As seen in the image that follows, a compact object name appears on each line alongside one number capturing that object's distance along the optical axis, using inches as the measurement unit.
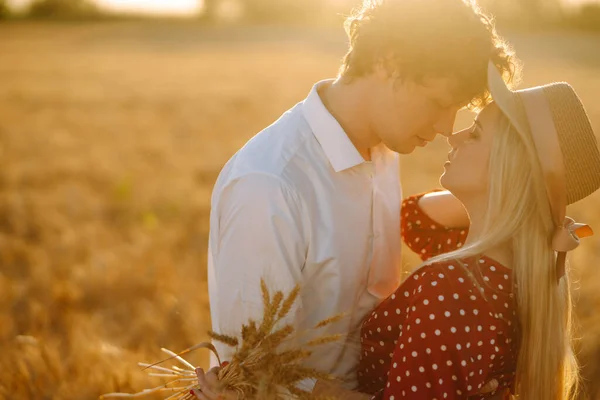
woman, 79.4
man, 87.6
